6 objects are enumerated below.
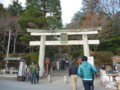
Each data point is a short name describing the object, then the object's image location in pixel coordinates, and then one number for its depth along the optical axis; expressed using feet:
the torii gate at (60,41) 49.44
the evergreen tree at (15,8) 106.28
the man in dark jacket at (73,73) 25.20
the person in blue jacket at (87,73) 14.03
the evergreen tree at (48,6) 70.63
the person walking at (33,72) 34.01
